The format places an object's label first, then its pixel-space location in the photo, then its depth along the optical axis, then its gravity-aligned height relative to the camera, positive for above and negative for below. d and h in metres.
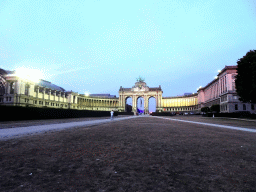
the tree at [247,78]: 25.78 +5.11
